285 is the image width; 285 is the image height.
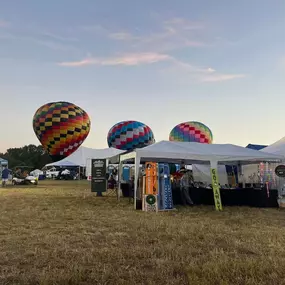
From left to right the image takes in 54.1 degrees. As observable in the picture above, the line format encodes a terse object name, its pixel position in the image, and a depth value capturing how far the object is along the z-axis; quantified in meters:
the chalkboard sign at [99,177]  11.45
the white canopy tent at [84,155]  14.02
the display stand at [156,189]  7.72
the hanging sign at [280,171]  9.00
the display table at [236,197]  8.97
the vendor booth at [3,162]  23.70
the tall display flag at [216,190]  8.01
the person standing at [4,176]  19.62
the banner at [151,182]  7.84
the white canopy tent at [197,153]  8.16
